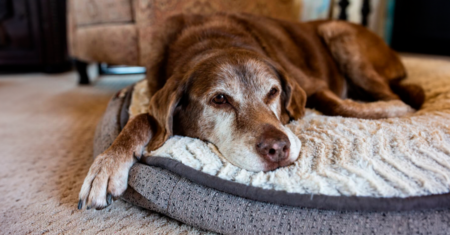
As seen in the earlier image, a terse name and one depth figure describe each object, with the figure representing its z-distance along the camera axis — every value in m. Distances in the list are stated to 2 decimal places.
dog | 0.67
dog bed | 0.59
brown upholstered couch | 1.22
